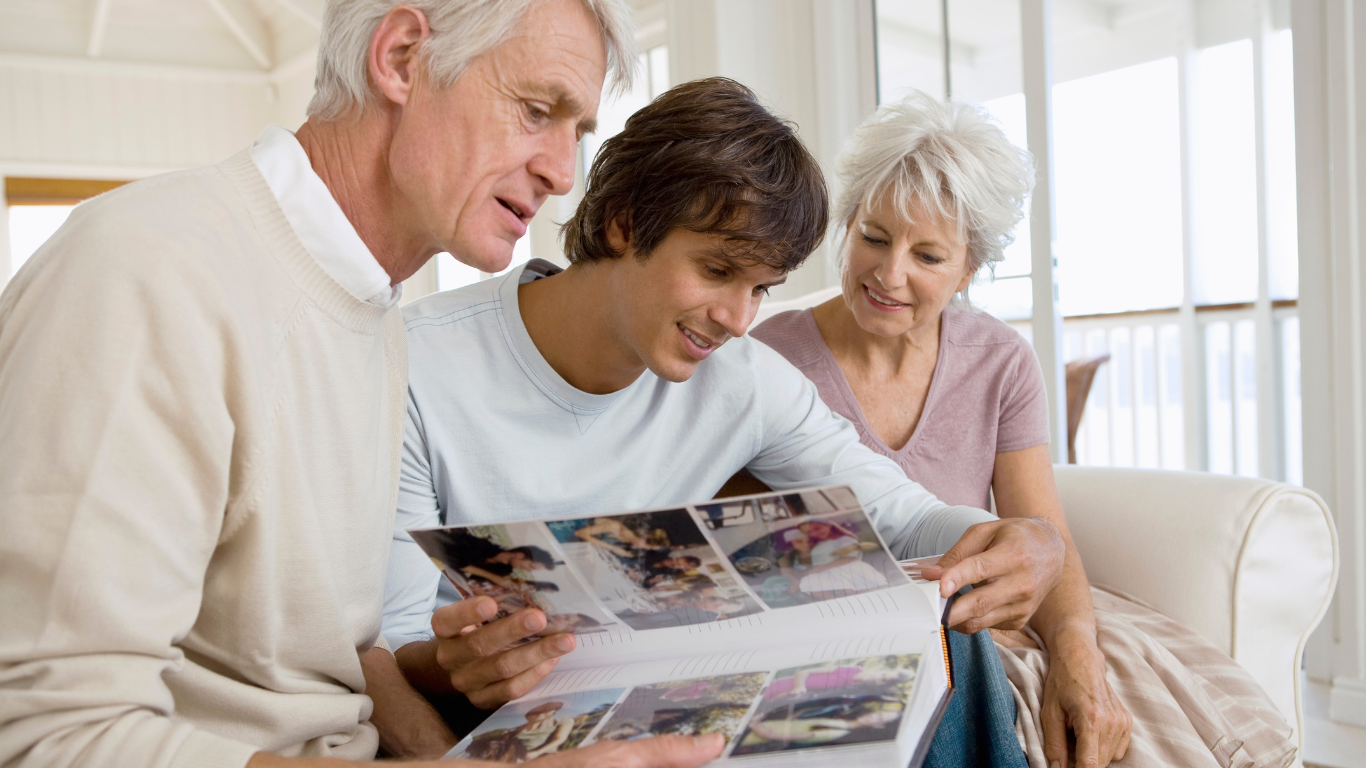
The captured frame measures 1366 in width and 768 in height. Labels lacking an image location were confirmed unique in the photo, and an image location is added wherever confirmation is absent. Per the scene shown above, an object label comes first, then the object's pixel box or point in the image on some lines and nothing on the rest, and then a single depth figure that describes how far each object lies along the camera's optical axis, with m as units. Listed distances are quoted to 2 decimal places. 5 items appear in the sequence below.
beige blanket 1.06
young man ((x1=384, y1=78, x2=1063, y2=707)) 1.10
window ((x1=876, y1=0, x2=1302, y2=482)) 3.42
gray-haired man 0.58
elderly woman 1.60
